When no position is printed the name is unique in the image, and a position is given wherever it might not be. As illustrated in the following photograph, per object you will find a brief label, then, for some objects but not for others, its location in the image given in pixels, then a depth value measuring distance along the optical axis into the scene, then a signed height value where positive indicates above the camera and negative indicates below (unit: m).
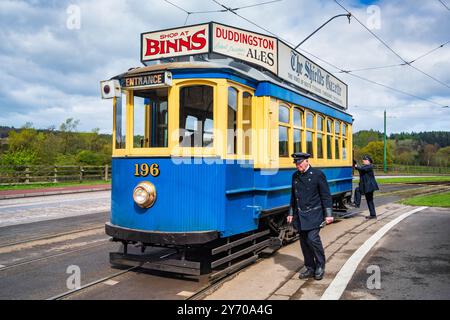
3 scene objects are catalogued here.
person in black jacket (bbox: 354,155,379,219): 12.02 -0.59
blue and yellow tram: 5.82 +0.35
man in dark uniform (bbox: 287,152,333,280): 5.95 -0.70
